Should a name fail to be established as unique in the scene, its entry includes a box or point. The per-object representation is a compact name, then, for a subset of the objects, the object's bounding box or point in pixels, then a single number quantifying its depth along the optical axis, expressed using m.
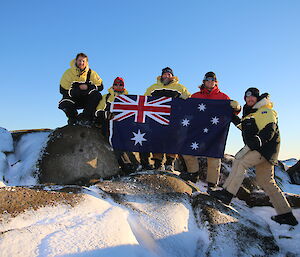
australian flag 5.11
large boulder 4.76
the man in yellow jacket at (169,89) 5.51
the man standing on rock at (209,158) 4.95
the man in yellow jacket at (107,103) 5.32
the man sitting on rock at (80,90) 5.27
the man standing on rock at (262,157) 4.09
